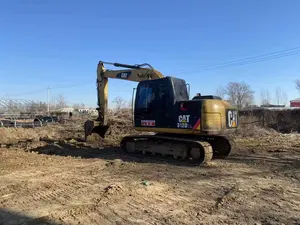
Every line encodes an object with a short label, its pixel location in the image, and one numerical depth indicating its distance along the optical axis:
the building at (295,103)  65.39
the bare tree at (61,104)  61.40
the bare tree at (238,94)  64.39
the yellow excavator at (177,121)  7.40
